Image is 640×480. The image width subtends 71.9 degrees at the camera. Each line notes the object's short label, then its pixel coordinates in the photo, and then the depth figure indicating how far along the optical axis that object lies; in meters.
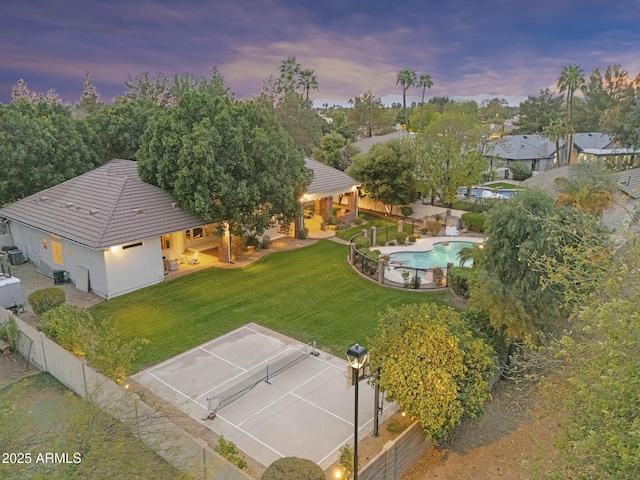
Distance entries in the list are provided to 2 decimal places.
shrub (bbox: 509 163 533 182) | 49.44
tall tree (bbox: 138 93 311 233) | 19.75
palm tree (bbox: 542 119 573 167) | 49.97
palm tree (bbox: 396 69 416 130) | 66.19
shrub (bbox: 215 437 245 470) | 8.51
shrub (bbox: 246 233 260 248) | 23.20
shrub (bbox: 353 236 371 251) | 23.30
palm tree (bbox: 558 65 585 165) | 49.31
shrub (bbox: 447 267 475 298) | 17.78
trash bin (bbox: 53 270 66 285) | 19.62
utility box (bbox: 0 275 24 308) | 16.50
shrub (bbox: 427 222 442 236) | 28.11
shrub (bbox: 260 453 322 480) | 7.46
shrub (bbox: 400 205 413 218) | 31.81
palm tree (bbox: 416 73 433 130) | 67.62
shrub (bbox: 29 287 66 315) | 15.34
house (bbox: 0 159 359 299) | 18.19
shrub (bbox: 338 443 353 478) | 8.59
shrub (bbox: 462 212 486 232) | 28.48
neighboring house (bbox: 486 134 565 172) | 53.12
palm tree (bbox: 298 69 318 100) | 62.00
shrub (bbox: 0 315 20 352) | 13.80
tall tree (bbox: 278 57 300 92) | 59.50
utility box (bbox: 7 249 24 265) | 22.09
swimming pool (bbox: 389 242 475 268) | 23.69
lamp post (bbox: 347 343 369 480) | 7.61
